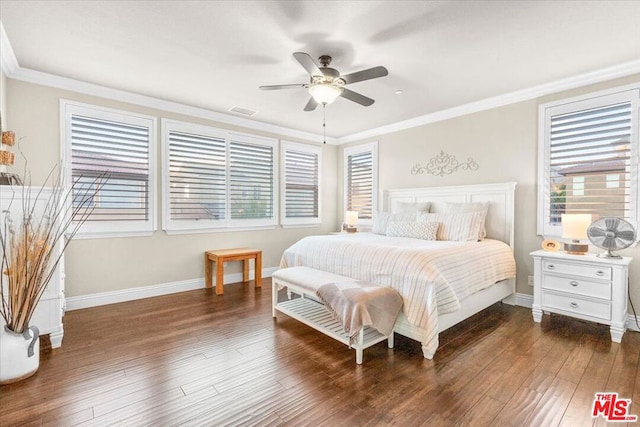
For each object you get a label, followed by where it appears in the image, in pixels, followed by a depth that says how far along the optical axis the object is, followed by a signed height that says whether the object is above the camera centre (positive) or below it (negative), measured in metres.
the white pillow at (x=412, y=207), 4.34 +0.05
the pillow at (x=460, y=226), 3.54 -0.18
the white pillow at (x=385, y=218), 4.21 -0.12
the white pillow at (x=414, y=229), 3.70 -0.24
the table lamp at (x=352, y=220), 5.30 -0.18
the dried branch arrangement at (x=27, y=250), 2.13 -0.31
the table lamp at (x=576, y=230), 2.97 -0.19
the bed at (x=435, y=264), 2.41 -0.52
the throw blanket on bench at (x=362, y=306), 2.27 -0.75
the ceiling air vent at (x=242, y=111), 4.29 +1.45
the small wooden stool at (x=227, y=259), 4.12 -0.74
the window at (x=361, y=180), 5.50 +0.58
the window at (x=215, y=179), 4.18 +0.47
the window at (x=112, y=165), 3.48 +0.54
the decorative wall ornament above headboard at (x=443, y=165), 4.22 +0.67
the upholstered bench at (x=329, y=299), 2.34 -0.76
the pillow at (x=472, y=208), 3.68 +0.03
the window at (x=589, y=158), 3.00 +0.58
